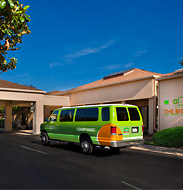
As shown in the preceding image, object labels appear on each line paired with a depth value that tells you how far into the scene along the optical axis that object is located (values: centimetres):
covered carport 2255
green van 957
